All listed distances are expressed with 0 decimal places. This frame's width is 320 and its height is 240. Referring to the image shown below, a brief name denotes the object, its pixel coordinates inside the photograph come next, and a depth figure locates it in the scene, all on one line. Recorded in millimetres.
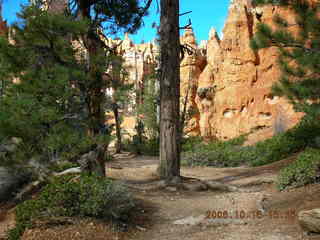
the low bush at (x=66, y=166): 5934
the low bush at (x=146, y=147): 16062
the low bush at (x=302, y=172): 5406
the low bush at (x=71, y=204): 3828
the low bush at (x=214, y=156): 11760
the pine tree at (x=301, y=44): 5997
